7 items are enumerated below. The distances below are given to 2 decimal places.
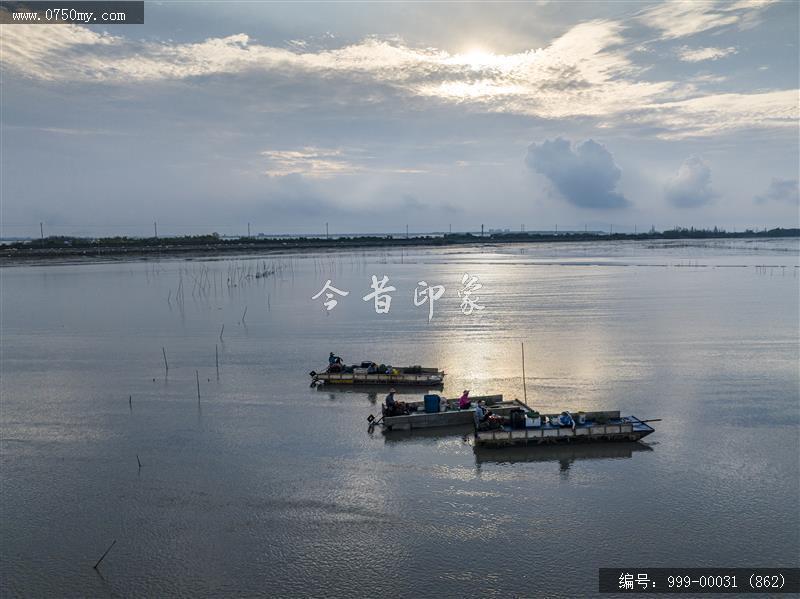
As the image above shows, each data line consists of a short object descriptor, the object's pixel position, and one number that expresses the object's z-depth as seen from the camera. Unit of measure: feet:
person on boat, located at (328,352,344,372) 80.89
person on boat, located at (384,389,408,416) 64.23
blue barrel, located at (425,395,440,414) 63.52
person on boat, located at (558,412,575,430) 57.82
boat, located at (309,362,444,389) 79.10
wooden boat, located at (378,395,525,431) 62.75
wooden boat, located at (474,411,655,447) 57.31
